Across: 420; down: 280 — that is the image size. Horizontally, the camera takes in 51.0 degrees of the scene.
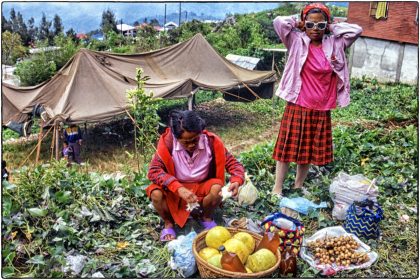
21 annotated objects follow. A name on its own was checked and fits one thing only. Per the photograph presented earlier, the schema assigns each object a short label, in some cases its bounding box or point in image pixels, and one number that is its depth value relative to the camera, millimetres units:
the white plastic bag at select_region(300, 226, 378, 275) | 2633
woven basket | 2184
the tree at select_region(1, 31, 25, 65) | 19656
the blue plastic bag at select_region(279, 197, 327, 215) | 3152
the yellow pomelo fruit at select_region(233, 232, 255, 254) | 2480
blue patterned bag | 2986
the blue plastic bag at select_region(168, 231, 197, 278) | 2486
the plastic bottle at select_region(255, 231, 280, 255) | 2420
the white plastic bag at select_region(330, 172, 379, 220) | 3213
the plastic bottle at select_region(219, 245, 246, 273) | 2227
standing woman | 3240
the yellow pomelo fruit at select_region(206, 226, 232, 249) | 2479
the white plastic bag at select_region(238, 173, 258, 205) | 3355
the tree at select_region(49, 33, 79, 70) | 16391
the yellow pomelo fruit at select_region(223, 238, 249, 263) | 2339
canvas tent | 7898
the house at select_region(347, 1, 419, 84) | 13898
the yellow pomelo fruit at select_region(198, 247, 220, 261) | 2387
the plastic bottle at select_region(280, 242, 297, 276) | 2508
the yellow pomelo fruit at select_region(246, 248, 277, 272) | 2283
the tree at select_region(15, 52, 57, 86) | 15182
